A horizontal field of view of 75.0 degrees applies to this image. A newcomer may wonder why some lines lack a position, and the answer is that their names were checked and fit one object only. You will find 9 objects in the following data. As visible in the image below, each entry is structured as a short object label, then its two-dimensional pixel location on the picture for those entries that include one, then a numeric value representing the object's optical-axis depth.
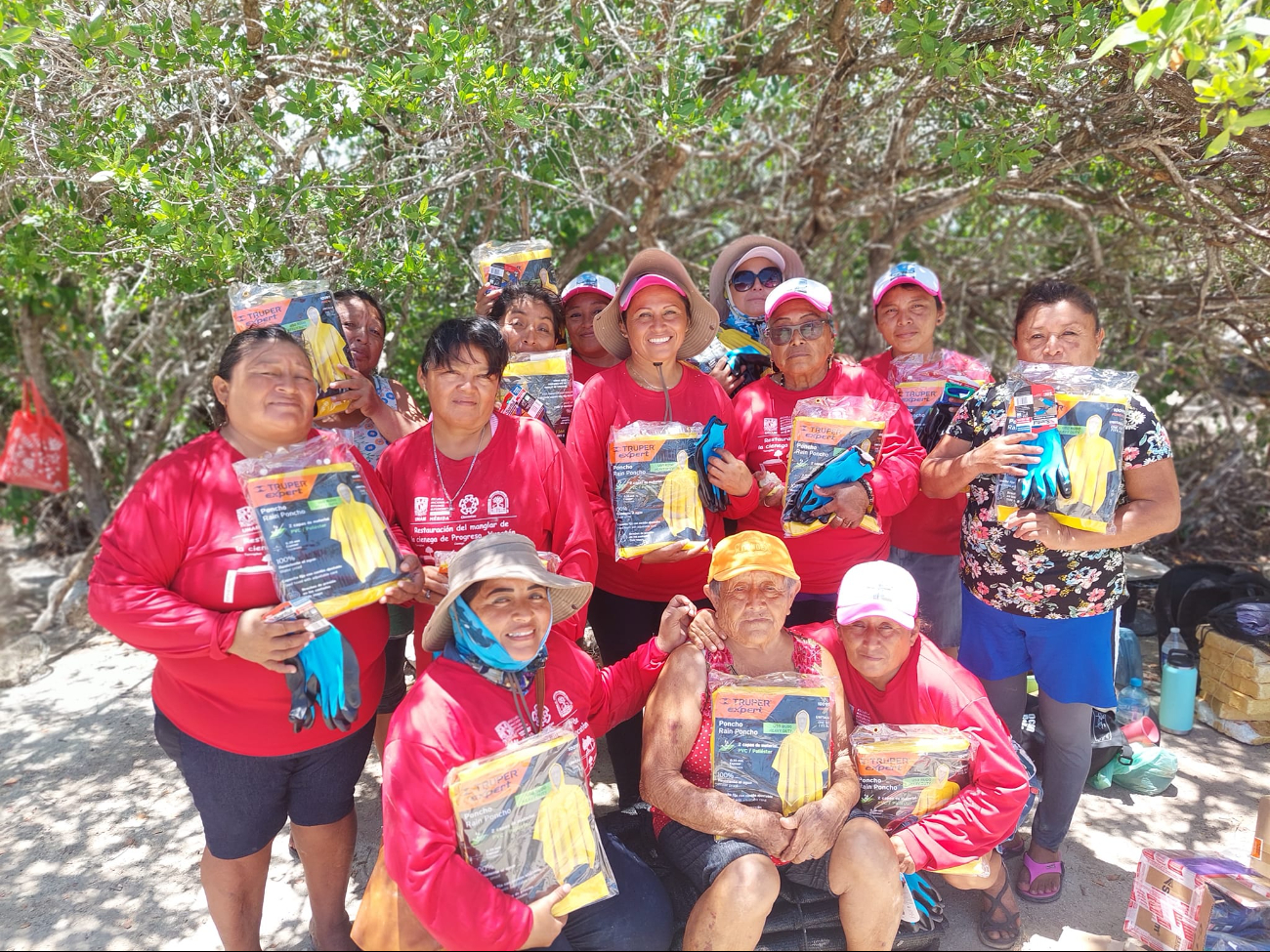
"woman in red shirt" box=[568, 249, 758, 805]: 3.41
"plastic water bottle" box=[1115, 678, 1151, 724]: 4.48
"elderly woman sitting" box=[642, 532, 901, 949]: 2.63
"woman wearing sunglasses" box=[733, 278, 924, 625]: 3.46
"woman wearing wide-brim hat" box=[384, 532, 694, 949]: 2.31
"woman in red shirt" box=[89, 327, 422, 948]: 2.48
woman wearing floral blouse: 3.10
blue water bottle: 4.69
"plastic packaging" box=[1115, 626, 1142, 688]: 4.70
